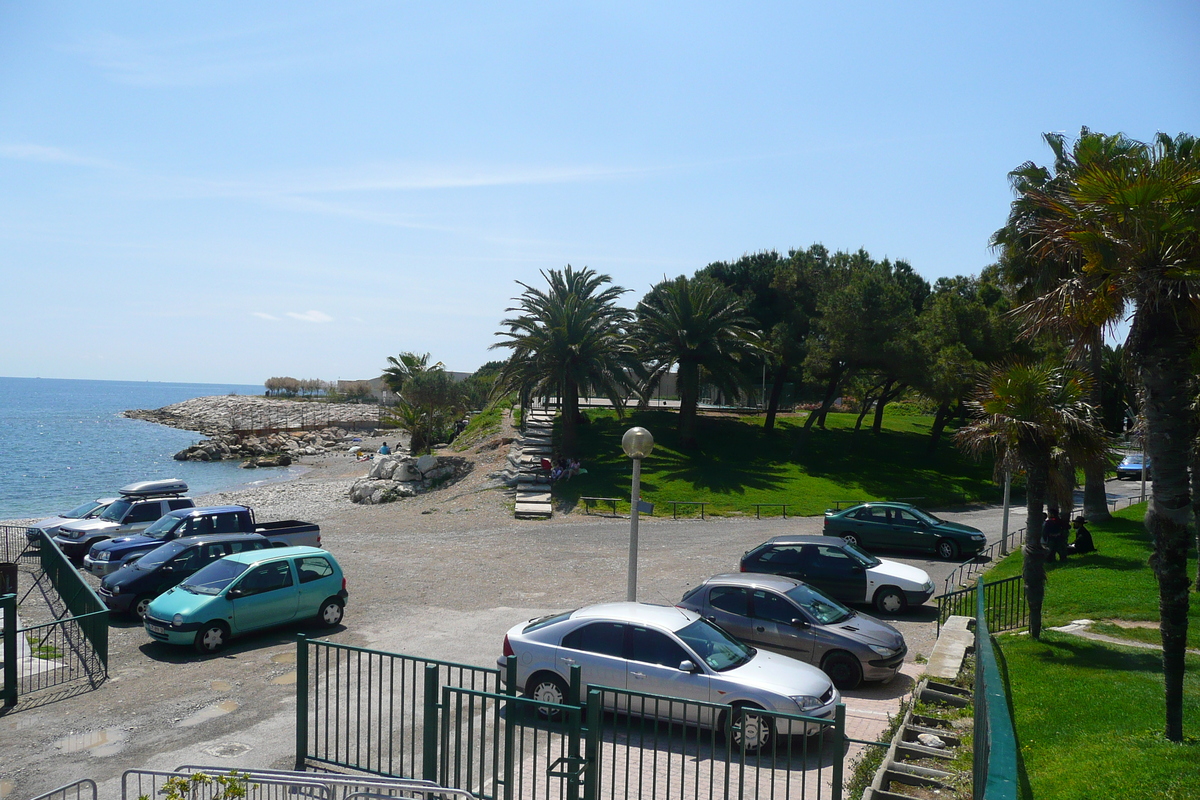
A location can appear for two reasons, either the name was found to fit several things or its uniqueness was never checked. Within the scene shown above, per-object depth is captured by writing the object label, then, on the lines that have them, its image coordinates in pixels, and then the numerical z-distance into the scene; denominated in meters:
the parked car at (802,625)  11.45
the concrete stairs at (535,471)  29.38
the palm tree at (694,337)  38.72
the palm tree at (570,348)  35.09
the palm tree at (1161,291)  8.27
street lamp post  11.84
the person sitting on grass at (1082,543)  20.81
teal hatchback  13.00
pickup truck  18.97
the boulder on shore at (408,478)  36.66
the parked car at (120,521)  21.41
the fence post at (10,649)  10.63
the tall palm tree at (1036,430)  12.96
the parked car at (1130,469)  43.47
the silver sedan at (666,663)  8.91
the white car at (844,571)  15.97
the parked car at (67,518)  21.69
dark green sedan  21.50
